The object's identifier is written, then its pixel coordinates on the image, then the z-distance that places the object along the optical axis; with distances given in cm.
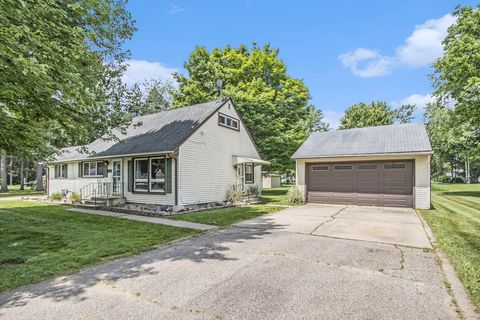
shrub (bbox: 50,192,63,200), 1830
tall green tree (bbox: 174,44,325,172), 2286
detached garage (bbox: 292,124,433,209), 1321
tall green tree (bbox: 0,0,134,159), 494
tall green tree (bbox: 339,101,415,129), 3653
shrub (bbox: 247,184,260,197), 1762
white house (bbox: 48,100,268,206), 1309
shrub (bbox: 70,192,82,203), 1633
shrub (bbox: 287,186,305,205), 1569
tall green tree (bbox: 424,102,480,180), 2045
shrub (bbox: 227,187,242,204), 1567
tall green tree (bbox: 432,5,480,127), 1544
